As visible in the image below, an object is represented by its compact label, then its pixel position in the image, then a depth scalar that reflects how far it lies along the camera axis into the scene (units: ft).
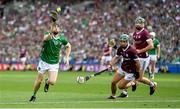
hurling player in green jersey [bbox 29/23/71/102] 72.20
